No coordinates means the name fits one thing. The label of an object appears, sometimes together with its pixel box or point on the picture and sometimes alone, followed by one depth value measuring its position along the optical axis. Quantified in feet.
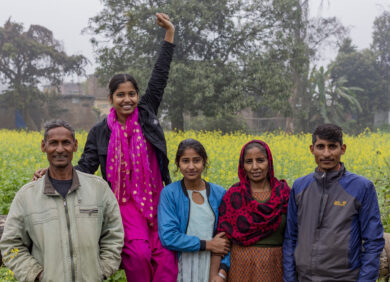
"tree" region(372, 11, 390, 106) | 95.09
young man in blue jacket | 6.97
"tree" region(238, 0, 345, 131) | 50.55
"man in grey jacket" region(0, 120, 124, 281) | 6.73
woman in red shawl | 7.95
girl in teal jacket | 8.13
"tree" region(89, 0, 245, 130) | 48.96
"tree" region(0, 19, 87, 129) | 76.64
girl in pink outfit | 8.22
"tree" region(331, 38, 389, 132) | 88.74
